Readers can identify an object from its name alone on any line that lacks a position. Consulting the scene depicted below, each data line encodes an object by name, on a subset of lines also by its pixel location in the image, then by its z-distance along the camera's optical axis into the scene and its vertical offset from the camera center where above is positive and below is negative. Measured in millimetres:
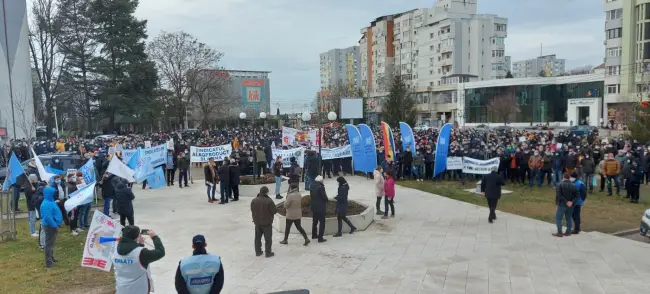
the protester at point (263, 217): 9664 -2053
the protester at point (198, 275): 5047 -1701
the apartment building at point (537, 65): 145750 +17952
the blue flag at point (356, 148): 20469 -1338
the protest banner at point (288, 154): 19562 -1499
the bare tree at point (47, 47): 46000 +7994
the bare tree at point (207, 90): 47656 +3270
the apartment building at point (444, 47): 82750 +13195
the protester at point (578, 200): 11055 -2035
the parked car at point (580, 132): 37438 -1383
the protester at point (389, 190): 13211 -2085
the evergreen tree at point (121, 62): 46750 +6249
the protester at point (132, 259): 5578 -1668
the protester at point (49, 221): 9309 -2005
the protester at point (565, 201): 10797 -2020
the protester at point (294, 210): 10523 -2095
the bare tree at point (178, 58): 46188 +6426
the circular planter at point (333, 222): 11695 -2700
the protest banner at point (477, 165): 18109 -1955
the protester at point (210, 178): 16172 -2040
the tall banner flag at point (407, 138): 21516 -952
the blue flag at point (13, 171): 12195 -1257
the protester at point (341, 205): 11211 -2143
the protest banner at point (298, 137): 22406 -922
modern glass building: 66500 +2943
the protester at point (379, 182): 13195 -1870
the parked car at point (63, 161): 20703 -1733
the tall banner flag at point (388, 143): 19938 -1089
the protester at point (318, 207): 10594 -2073
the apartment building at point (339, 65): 162125 +19997
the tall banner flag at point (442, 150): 20031 -1439
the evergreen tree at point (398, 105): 45312 +1246
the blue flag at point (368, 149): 20078 -1355
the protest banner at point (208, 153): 18750 -1331
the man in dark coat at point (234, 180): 16203 -2146
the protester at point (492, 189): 12461 -1971
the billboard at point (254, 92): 102312 +6343
